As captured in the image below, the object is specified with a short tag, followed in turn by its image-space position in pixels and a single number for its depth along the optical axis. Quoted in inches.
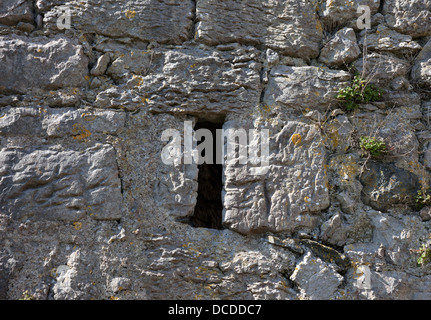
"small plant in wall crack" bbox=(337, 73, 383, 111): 116.0
